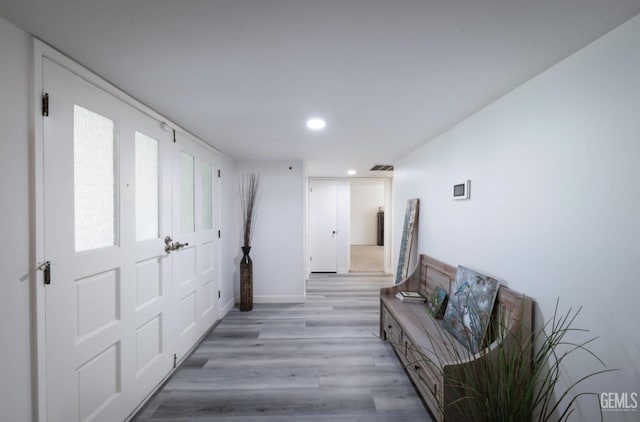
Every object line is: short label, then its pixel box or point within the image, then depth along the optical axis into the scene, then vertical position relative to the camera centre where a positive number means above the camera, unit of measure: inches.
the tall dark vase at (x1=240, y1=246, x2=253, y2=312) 149.6 -43.9
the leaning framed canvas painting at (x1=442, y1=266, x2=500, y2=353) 69.4 -26.3
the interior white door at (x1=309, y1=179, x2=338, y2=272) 244.7 -15.2
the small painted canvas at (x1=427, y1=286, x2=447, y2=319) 92.1 -33.3
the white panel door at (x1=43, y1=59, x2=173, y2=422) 51.6 -10.5
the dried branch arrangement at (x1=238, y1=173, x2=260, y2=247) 155.8 +4.3
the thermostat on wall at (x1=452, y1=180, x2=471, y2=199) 85.1 +5.8
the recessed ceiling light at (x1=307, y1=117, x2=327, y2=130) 88.9 +28.8
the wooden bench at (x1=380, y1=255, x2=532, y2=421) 59.2 -37.9
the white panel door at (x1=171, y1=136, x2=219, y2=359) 96.7 -15.4
